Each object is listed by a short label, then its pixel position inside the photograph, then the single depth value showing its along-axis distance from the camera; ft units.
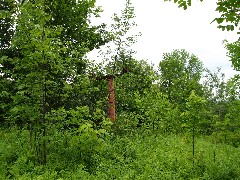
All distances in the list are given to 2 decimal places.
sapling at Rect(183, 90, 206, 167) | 35.96
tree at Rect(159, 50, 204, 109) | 147.97
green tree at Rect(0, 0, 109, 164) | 26.27
